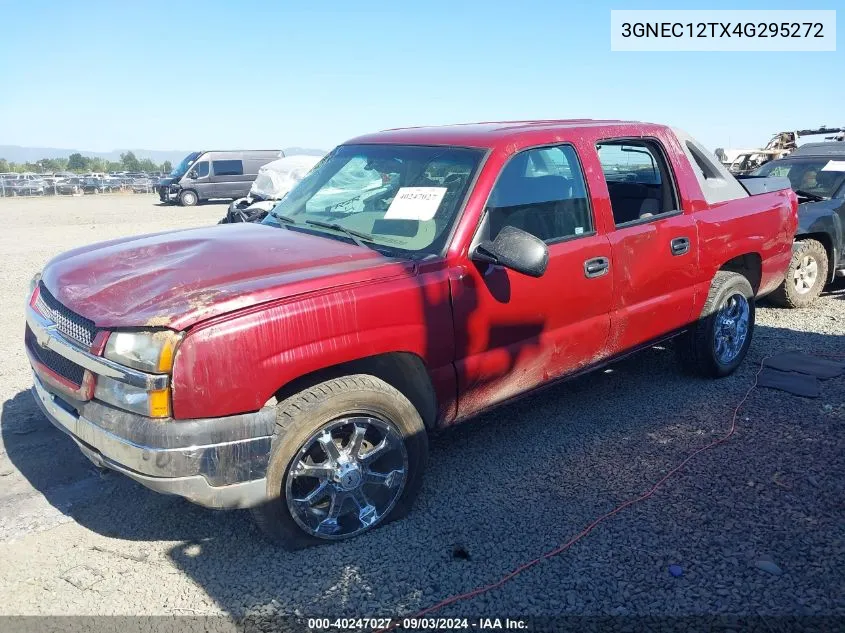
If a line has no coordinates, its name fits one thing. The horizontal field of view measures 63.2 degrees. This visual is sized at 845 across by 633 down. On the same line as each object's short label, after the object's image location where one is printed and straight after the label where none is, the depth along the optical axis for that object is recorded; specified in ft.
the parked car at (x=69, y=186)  107.76
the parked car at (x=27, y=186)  103.26
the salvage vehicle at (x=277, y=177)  51.06
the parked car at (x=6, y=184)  102.06
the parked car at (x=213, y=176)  85.51
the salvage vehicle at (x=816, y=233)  23.93
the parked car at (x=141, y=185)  116.37
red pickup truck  8.84
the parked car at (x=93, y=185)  111.26
